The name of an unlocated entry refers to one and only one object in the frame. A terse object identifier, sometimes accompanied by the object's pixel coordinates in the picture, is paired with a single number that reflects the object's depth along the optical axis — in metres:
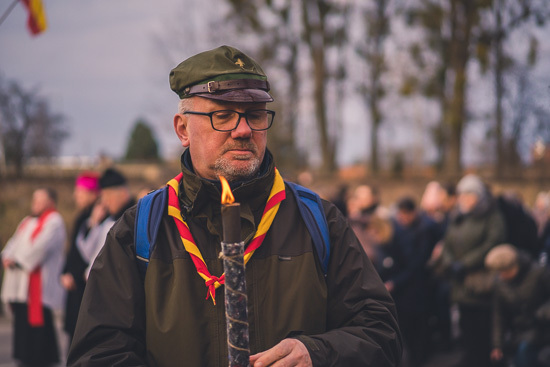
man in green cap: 2.09
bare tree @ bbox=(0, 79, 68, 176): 22.83
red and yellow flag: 8.39
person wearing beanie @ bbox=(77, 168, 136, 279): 6.28
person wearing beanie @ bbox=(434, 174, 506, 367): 6.79
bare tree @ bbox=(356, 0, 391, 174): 23.41
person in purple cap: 6.44
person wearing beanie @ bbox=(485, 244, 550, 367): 5.77
